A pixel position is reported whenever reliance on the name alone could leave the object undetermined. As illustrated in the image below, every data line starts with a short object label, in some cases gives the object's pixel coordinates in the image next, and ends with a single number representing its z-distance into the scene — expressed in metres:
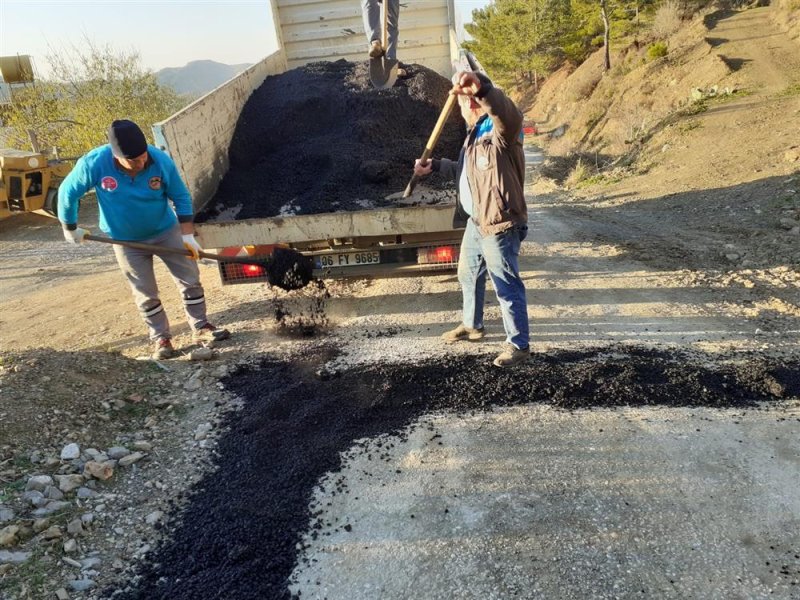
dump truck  4.04
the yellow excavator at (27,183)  8.57
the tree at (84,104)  13.41
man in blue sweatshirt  3.60
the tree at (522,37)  25.77
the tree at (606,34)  20.71
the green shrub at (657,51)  17.34
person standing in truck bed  5.98
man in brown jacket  2.97
